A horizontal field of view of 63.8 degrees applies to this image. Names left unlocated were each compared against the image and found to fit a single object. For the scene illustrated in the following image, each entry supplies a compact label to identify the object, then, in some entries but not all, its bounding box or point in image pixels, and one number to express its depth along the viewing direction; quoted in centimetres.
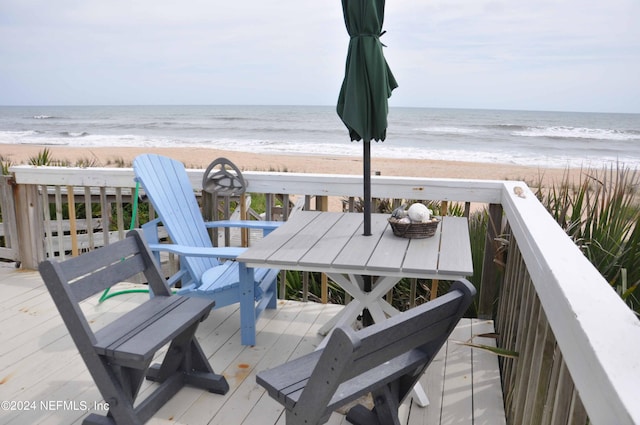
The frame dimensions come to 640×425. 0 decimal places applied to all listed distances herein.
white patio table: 227
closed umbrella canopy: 238
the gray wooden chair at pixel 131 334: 193
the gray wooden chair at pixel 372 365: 127
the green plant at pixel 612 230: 228
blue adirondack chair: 288
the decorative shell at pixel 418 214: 263
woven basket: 263
